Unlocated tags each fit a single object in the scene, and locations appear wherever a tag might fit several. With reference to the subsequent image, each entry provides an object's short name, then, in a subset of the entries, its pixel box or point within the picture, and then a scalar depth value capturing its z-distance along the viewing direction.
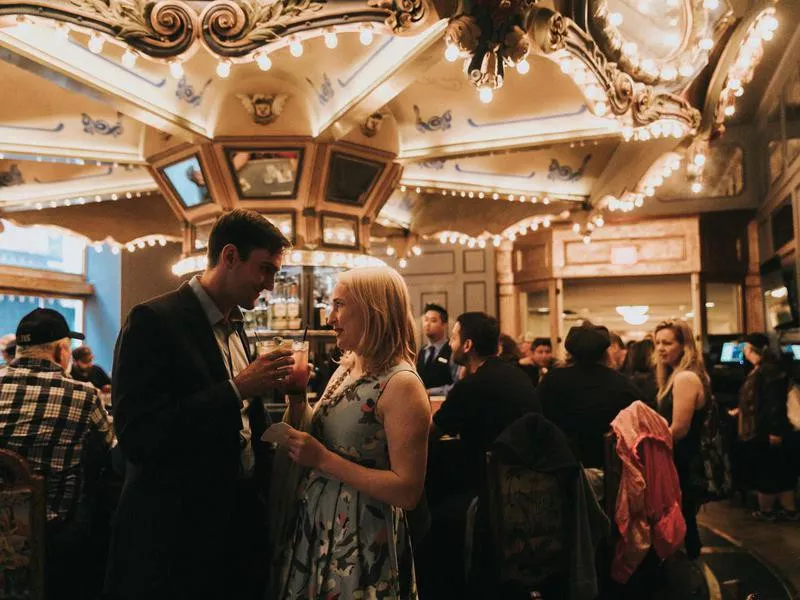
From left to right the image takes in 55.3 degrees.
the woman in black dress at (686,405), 4.39
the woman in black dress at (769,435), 6.68
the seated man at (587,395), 4.11
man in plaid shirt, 3.02
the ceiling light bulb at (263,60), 3.55
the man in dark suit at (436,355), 6.18
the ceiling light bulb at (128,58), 3.53
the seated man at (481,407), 3.46
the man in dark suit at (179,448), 1.87
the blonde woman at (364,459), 1.93
